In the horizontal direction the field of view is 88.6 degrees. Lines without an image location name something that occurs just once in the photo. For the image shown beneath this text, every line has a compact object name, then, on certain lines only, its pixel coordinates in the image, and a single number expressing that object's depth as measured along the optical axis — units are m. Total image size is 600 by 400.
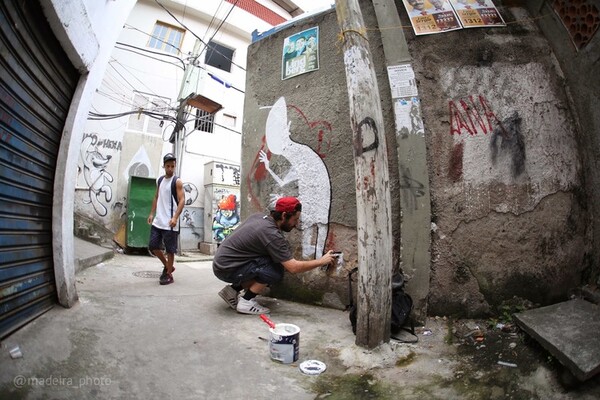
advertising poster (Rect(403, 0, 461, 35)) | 3.12
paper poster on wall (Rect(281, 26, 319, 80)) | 3.57
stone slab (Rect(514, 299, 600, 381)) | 1.65
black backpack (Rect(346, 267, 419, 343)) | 2.46
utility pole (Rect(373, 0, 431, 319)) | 2.72
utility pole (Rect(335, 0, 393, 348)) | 2.27
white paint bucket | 2.05
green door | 8.23
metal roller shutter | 1.80
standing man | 3.88
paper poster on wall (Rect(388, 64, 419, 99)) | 2.95
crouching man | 2.73
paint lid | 1.97
